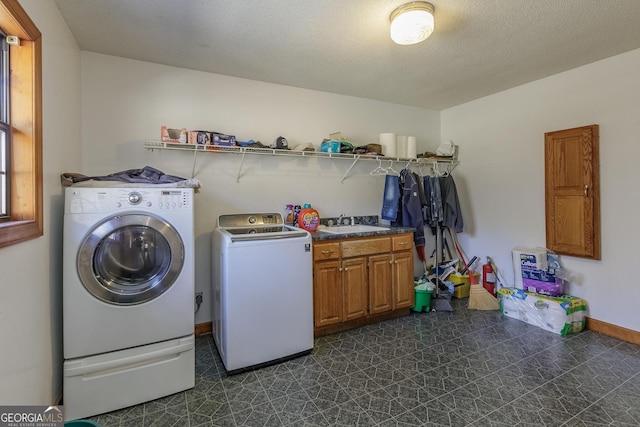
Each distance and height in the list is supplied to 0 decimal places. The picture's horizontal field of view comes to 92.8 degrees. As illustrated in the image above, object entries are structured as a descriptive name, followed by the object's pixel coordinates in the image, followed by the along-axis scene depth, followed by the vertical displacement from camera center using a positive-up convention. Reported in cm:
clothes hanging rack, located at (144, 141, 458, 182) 255 +58
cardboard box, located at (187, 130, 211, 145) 255 +64
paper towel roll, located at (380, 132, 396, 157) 351 +78
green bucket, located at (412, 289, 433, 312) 318 -93
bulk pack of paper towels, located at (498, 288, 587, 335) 266 -92
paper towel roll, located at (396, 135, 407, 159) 368 +79
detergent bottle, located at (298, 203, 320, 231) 295 -6
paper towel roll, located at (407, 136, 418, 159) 364 +77
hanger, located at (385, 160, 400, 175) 373 +51
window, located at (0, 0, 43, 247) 139 +41
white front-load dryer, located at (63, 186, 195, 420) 170 -48
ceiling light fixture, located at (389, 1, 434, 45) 182 +115
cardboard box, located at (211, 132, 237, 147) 262 +64
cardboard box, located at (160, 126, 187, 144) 247 +65
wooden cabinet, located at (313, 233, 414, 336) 267 -64
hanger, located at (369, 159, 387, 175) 368 +50
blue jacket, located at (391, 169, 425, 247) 344 +5
